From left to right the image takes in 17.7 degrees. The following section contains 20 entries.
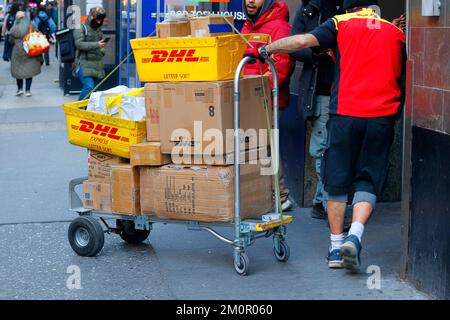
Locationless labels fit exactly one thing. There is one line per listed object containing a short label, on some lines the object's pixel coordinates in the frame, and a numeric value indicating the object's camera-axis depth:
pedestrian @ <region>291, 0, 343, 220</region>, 11.89
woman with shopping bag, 27.87
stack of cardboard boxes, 9.64
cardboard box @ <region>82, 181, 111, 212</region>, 10.64
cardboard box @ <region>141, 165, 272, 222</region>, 9.69
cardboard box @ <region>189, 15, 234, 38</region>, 9.83
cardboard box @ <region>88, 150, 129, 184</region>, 10.56
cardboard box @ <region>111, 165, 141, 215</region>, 10.31
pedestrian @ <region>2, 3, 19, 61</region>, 33.03
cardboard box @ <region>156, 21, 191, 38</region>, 10.01
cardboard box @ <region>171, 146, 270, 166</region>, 9.68
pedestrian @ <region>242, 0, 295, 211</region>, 12.33
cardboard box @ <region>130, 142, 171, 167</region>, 9.98
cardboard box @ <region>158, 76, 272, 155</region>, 9.56
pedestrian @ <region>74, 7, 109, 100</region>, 21.23
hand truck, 9.61
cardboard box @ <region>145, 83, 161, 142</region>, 9.96
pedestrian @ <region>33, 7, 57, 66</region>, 41.63
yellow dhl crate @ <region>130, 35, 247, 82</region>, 9.55
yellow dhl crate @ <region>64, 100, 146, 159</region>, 10.21
